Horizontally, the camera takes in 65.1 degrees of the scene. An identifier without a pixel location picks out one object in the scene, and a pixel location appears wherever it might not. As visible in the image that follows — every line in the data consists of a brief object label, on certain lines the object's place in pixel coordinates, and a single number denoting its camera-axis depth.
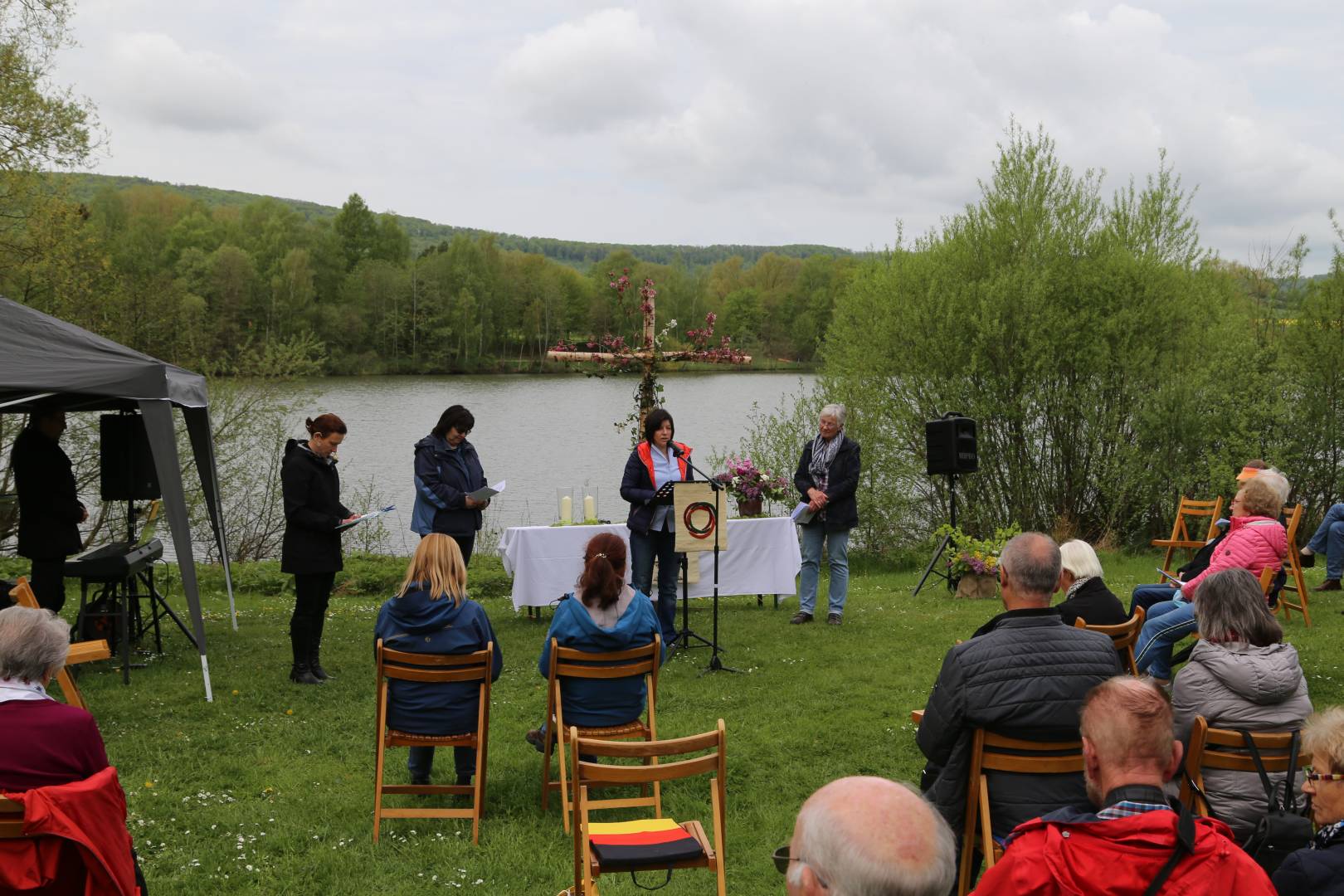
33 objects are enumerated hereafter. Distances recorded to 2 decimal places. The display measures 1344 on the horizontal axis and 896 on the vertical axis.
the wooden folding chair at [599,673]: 4.69
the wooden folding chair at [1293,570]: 8.57
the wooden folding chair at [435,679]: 4.52
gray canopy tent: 5.96
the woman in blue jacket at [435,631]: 4.69
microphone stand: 7.24
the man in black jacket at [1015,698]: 3.32
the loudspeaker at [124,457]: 8.41
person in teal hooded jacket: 4.79
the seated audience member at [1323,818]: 2.41
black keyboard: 7.17
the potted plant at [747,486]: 10.01
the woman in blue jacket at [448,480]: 7.82
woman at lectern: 7.64
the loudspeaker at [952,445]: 10.84
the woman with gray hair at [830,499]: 8.47
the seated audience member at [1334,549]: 10.28
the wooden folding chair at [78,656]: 3.97
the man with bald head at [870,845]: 1.67
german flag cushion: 3.17
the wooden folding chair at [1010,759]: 3.36
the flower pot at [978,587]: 10.20
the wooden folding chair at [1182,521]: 10.43
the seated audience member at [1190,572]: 6.58
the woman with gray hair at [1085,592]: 4.86
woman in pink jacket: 5.80
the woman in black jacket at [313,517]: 6.68
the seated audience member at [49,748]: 2.81
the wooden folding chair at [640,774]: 3.23
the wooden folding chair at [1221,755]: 3.33
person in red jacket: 2.11
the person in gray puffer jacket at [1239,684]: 3.48
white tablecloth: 8.73
